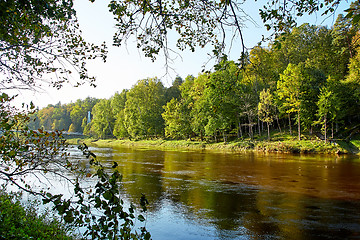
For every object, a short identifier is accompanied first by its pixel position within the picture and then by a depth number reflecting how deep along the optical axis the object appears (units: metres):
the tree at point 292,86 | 33.75
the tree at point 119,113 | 67.31
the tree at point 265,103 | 34.94
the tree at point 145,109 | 59.69
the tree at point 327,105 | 30.09
